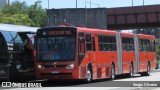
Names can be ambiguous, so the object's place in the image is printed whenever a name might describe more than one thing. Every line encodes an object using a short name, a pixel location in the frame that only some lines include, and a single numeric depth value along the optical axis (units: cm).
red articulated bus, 2494
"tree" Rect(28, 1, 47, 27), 10675
